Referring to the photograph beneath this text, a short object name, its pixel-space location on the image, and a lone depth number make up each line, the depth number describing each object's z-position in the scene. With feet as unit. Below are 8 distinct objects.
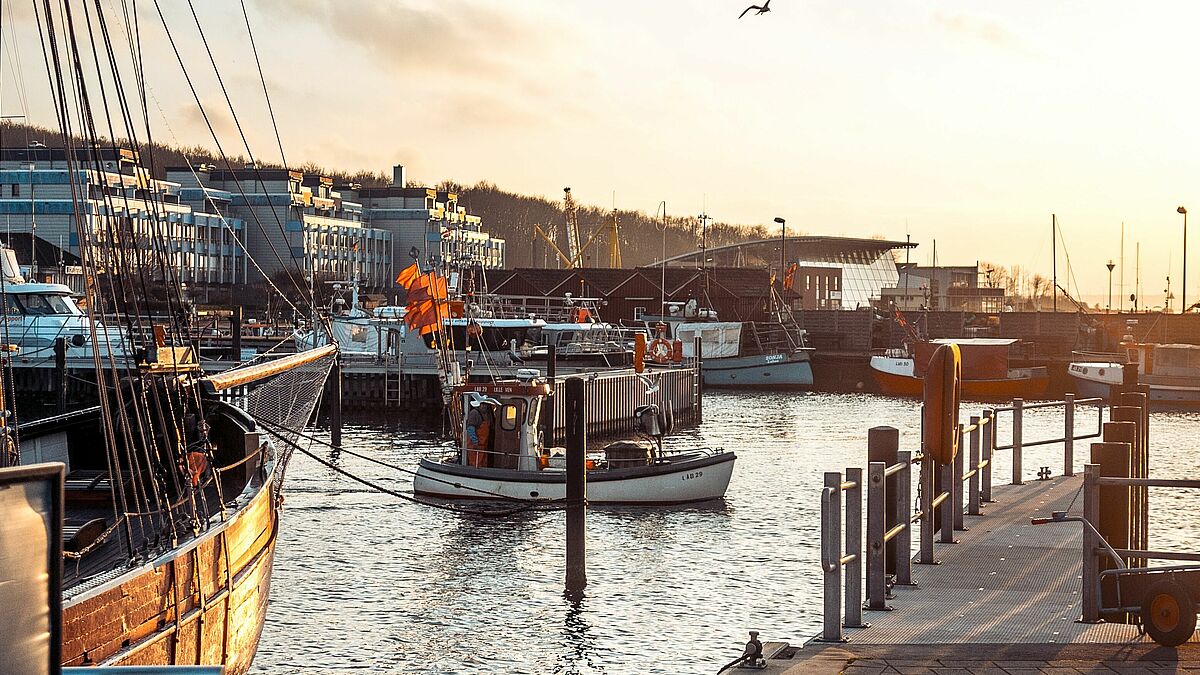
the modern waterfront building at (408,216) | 595.88
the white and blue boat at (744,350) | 286.66
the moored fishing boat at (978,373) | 256.11
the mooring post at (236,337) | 202.96
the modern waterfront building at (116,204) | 419.54
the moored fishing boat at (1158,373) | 234.17
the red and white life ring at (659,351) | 215.92
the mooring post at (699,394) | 211.22
